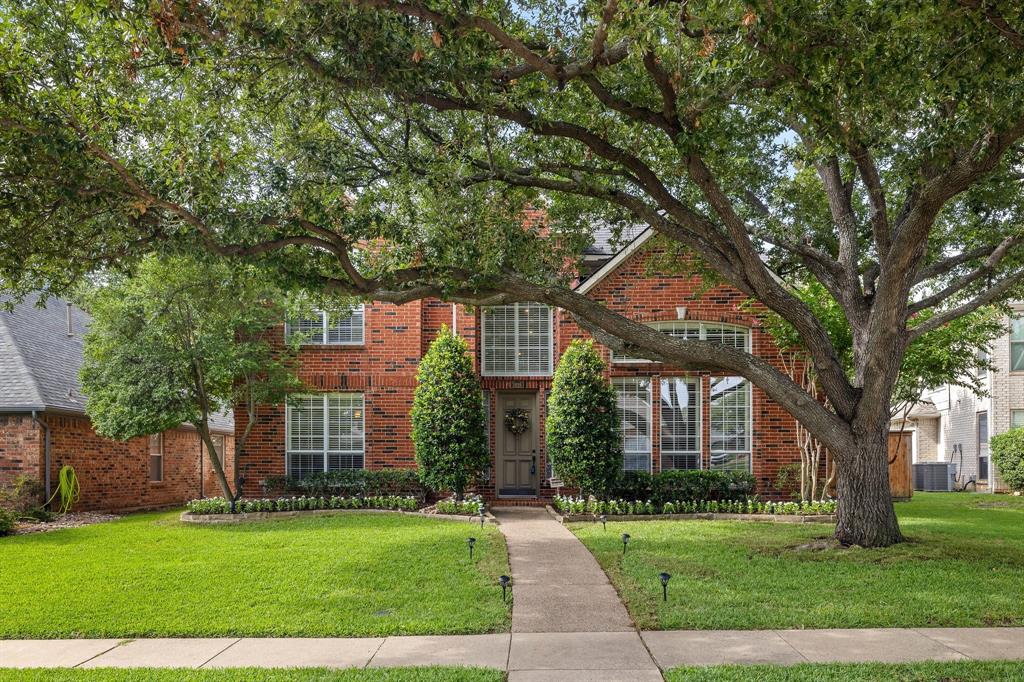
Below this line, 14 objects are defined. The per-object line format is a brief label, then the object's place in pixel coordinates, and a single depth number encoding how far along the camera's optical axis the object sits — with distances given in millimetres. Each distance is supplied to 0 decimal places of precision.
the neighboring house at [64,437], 16328
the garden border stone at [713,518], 14812
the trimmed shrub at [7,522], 14055
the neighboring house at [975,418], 25266
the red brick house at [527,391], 16875
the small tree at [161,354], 15156
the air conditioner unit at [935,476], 27797
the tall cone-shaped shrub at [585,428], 15367
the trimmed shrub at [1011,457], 22781
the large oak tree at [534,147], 7363
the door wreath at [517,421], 17828
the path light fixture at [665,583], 7838
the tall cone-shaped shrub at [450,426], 15539
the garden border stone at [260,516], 15388
